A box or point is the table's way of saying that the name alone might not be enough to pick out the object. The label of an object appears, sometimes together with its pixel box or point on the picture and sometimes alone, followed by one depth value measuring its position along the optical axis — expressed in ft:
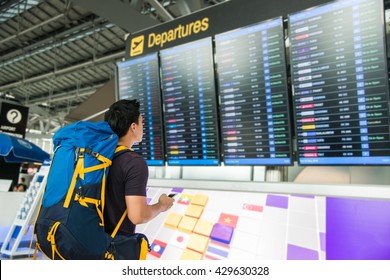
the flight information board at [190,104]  7.95
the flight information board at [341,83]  5.66
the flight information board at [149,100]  9.02
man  4.93
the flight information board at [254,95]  6.82
